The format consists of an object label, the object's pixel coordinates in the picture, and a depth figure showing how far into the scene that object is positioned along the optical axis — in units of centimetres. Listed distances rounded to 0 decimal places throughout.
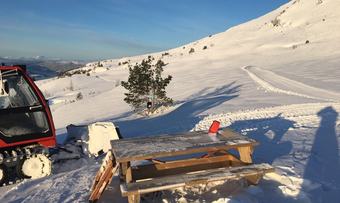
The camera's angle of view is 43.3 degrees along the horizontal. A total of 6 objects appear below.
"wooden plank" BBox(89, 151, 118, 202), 508
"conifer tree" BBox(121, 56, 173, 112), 1641
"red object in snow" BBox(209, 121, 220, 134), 602
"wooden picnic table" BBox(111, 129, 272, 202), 479
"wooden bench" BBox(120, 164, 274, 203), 456
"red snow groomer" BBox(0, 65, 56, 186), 642
